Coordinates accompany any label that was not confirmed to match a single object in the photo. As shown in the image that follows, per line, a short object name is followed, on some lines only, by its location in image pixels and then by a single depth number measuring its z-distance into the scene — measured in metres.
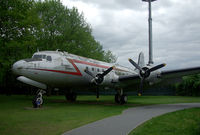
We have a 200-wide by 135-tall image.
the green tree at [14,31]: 17.38
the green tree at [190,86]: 30.81
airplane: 12.80
